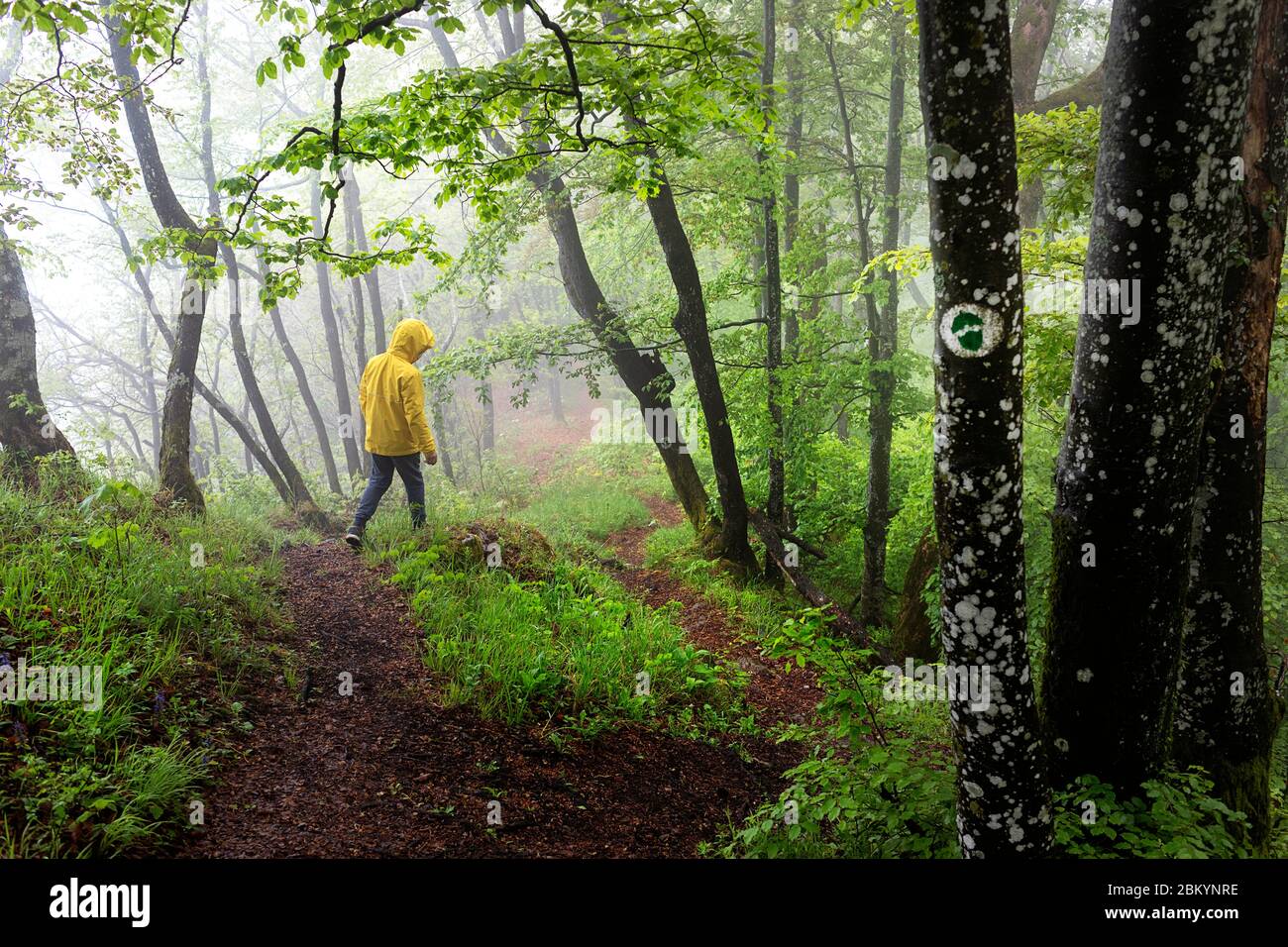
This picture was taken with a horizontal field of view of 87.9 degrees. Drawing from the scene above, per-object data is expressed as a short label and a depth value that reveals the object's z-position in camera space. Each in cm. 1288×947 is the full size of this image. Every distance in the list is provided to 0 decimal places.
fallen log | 668
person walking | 712
